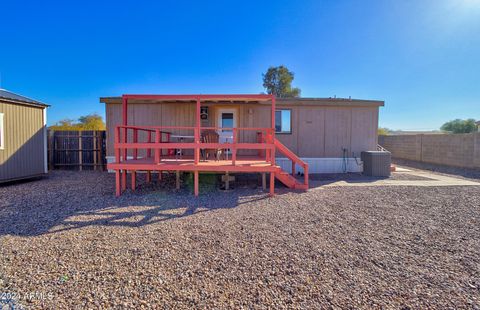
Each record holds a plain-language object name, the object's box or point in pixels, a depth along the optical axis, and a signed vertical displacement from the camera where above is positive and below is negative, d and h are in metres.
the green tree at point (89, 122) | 17.29 +2.16
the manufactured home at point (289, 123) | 8.20 +0.95
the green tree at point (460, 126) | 29.61 +3.71
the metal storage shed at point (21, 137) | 6.16 +0.22
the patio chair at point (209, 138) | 6.51 +0.26
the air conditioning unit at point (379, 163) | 7.71 -0.51
